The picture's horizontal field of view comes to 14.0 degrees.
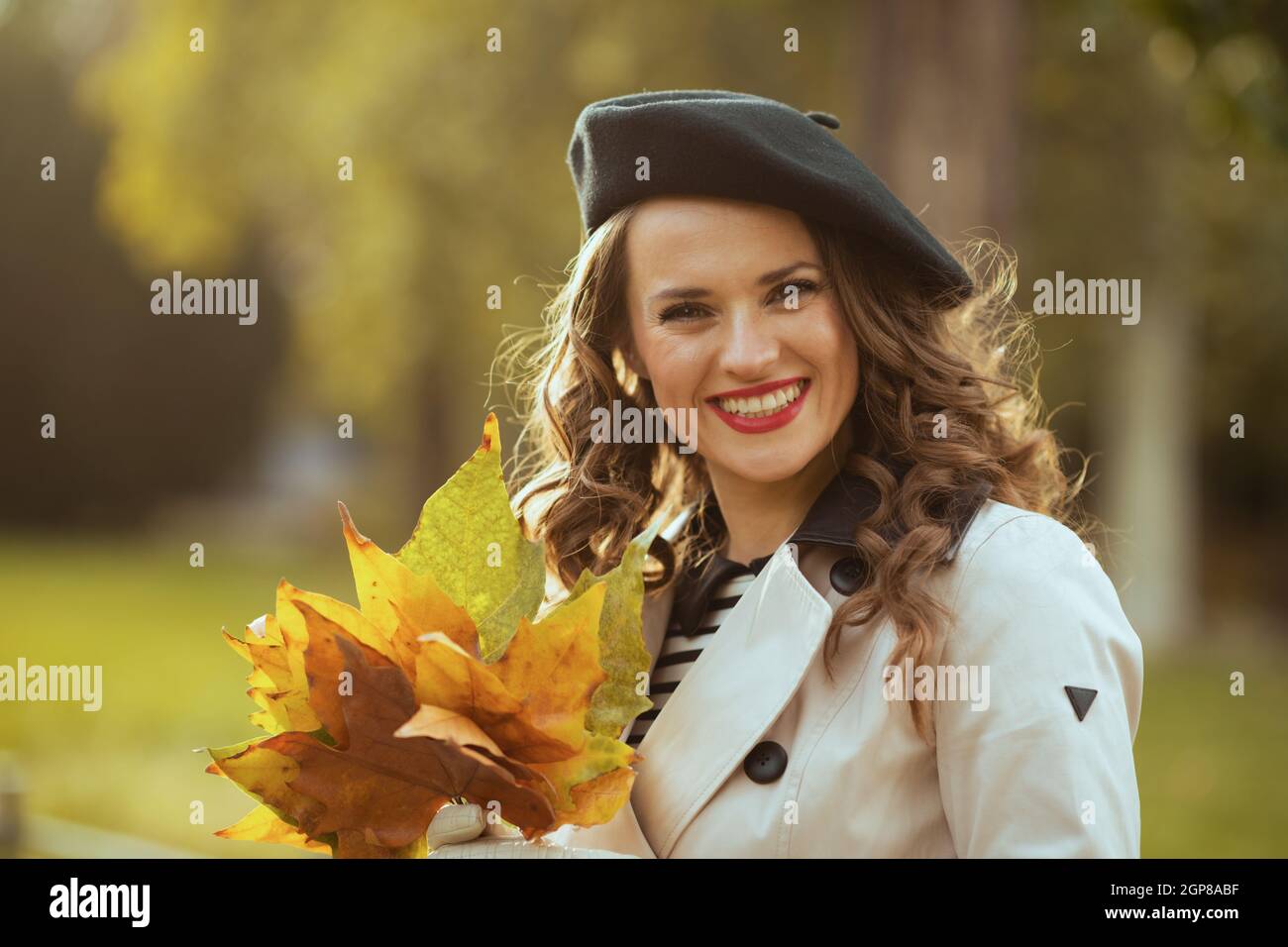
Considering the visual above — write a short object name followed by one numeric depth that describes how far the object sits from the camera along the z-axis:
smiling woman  2.93
